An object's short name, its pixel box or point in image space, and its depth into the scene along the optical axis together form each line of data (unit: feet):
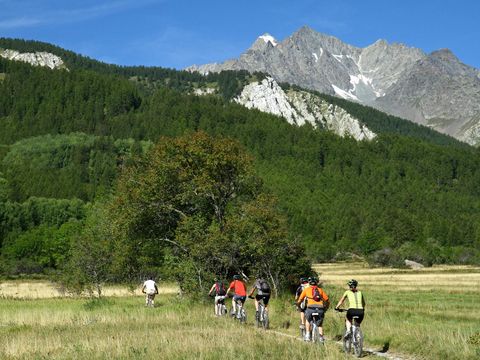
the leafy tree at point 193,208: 118.11
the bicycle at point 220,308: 87.56
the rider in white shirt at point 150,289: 107.05
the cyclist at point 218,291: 86.74
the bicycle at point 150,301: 108.47
